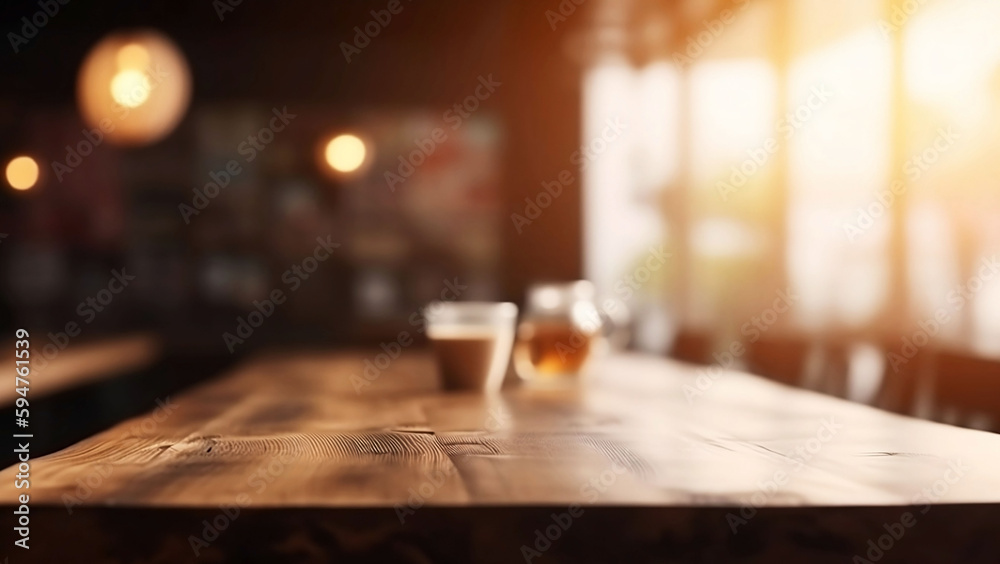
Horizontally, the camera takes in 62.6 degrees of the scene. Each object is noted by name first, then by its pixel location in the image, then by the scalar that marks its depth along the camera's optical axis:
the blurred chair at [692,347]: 3.15
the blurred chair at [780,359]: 2.43
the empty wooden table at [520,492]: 0.60
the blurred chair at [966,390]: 1.57
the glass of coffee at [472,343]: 1.36
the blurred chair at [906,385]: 1.79
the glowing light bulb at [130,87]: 2.54
